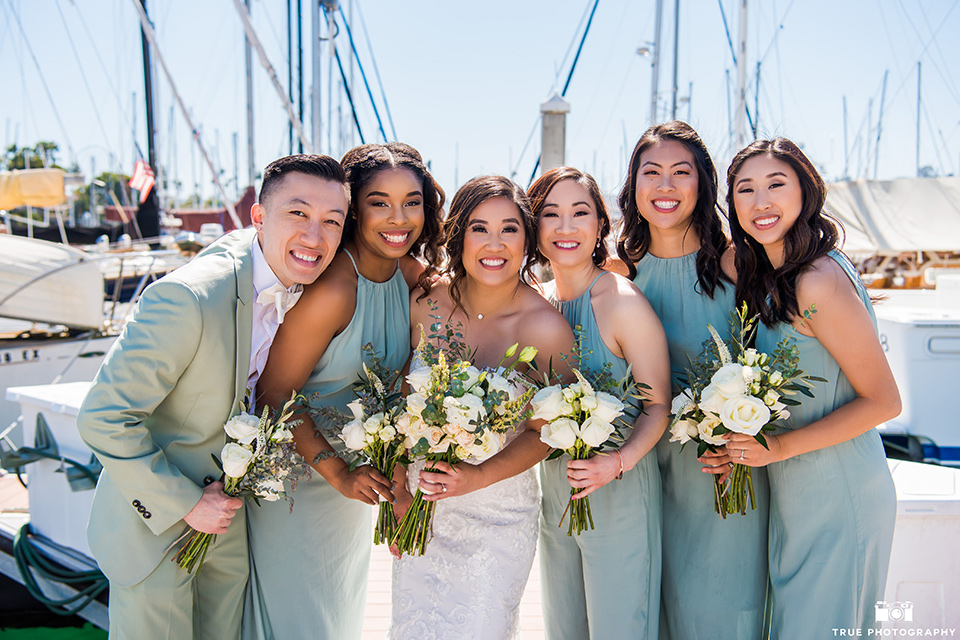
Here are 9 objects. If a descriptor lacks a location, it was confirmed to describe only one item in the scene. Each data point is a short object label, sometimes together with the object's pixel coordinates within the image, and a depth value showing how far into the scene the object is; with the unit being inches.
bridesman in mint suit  97.9
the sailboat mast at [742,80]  444.8
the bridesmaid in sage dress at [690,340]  121.2
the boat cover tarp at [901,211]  789.9
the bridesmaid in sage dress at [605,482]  114.5
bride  119.4
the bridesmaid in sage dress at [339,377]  118.6
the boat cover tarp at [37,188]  517.0
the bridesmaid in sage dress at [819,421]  110.3
